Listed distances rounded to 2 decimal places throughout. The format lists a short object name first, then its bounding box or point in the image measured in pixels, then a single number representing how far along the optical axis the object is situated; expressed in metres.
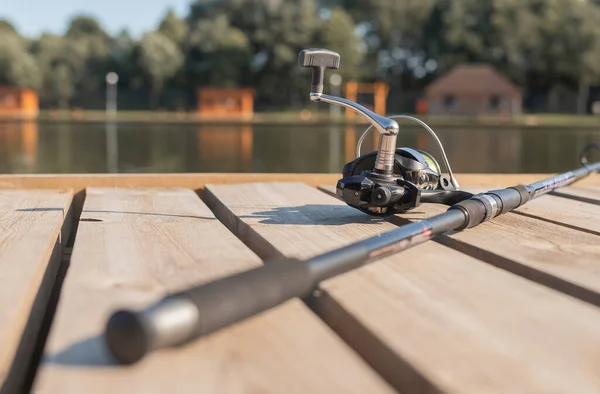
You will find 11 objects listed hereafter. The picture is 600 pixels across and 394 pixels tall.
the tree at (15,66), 42.09
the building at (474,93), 43.27
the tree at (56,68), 45.34
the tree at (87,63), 46.56
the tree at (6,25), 55.47
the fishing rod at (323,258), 0.72
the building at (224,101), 44.09
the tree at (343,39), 41.22
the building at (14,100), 43.75
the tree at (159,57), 42.91
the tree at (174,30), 46.35
